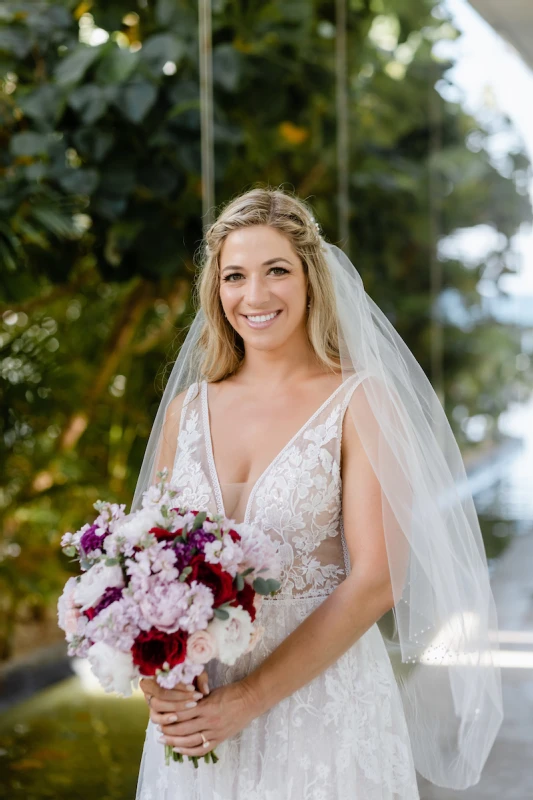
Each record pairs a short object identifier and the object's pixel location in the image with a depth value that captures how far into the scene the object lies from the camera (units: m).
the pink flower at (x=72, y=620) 2.34
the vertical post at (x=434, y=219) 5.77
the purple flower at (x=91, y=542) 2.35
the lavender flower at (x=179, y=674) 2.25
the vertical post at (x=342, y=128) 5.45
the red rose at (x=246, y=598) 2.30
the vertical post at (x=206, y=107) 4.25
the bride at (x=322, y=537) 2.45
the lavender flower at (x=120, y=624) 2.25
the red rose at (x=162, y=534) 2.29
